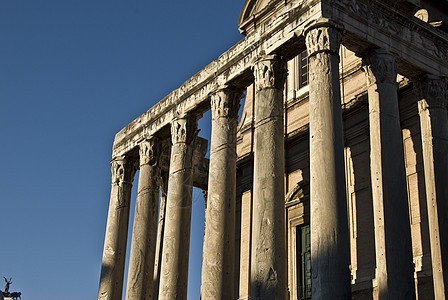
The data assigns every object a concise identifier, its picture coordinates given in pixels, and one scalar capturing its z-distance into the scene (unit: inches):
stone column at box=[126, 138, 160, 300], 829.8
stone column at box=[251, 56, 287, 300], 586.6
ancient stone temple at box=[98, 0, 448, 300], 576.7
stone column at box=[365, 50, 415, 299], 565.6
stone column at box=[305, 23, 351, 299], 522.9
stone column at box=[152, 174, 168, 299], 1017.2
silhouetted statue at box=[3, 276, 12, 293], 1851.6
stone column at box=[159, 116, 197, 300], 750.5
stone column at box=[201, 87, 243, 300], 684.1
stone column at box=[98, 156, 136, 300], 889.5
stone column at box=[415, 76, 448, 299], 640.4
